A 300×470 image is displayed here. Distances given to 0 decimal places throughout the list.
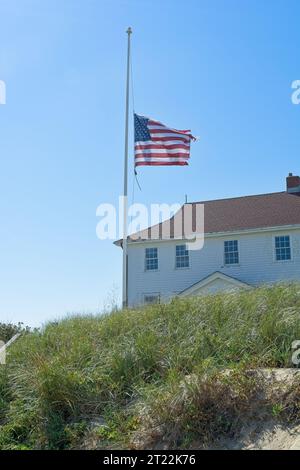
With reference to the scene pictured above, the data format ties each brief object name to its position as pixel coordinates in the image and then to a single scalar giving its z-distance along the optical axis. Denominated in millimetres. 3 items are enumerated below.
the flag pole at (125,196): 15631
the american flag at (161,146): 17156
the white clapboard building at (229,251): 26328
